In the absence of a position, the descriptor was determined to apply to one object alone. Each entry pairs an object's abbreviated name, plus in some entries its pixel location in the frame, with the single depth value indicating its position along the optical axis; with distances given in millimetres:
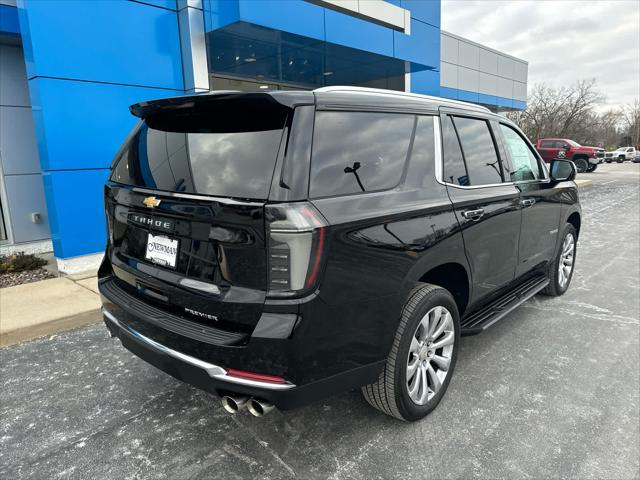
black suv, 2021
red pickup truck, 25891
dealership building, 6008
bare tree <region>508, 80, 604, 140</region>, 49812
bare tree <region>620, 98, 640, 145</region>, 84688
